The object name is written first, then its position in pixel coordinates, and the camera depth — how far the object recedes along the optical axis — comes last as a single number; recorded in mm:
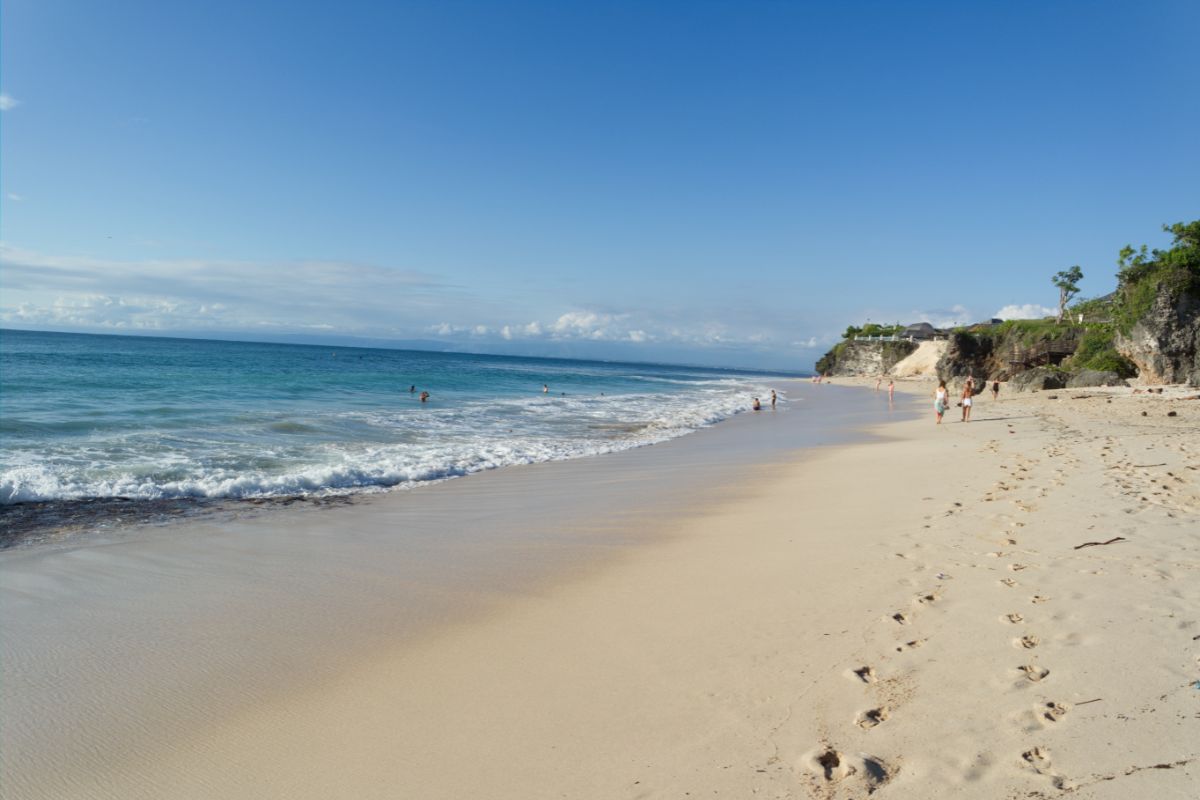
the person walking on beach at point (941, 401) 21328
